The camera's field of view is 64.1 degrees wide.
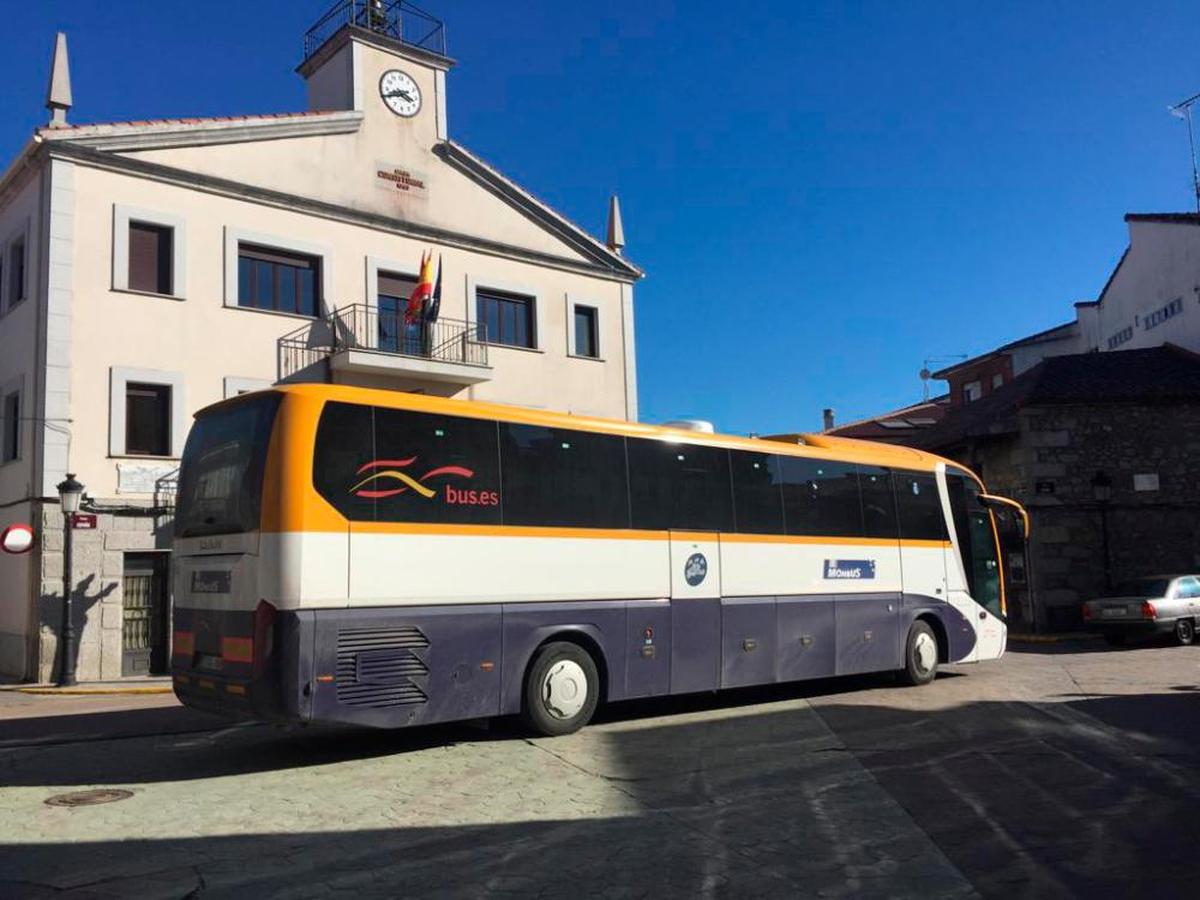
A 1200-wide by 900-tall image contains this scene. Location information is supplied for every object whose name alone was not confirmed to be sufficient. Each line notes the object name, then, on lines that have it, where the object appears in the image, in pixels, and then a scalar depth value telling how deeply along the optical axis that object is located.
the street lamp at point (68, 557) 16.45
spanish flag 21.62
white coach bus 7.84
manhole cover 7.00
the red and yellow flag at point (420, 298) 21.59
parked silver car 19.53
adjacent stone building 23.86
